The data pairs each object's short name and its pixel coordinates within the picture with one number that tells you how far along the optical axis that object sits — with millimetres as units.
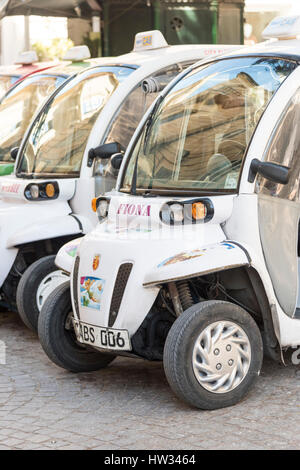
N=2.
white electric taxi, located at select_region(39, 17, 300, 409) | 9580
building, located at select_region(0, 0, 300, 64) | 24238
